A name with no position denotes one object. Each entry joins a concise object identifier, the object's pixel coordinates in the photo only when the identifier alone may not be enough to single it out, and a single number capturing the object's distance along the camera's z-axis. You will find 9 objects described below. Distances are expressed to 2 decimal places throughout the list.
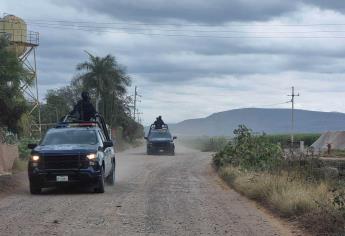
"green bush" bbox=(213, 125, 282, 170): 23.52
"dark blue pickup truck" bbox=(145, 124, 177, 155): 47.75
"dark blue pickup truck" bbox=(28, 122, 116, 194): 17.28
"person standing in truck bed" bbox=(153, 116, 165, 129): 49.91
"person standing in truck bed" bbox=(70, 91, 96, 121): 21.84
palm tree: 62.56
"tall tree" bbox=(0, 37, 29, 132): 24.30
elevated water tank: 45.47
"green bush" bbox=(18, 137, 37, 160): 31.92
